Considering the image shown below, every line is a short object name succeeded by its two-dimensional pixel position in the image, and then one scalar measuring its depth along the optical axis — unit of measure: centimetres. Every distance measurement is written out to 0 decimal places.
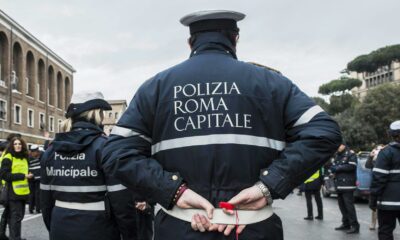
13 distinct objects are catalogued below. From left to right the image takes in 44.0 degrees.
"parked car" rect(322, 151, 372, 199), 1520
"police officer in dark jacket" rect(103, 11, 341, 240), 233
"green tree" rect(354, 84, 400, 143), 5185
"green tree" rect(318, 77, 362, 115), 9200
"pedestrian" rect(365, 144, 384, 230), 1143
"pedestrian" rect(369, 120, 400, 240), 636
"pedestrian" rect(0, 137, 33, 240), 805
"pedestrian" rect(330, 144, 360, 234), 978
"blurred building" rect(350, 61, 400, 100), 8381
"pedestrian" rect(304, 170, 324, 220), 1188
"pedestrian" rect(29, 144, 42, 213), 1282
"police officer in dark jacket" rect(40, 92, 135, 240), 400
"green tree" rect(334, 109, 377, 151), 5194
